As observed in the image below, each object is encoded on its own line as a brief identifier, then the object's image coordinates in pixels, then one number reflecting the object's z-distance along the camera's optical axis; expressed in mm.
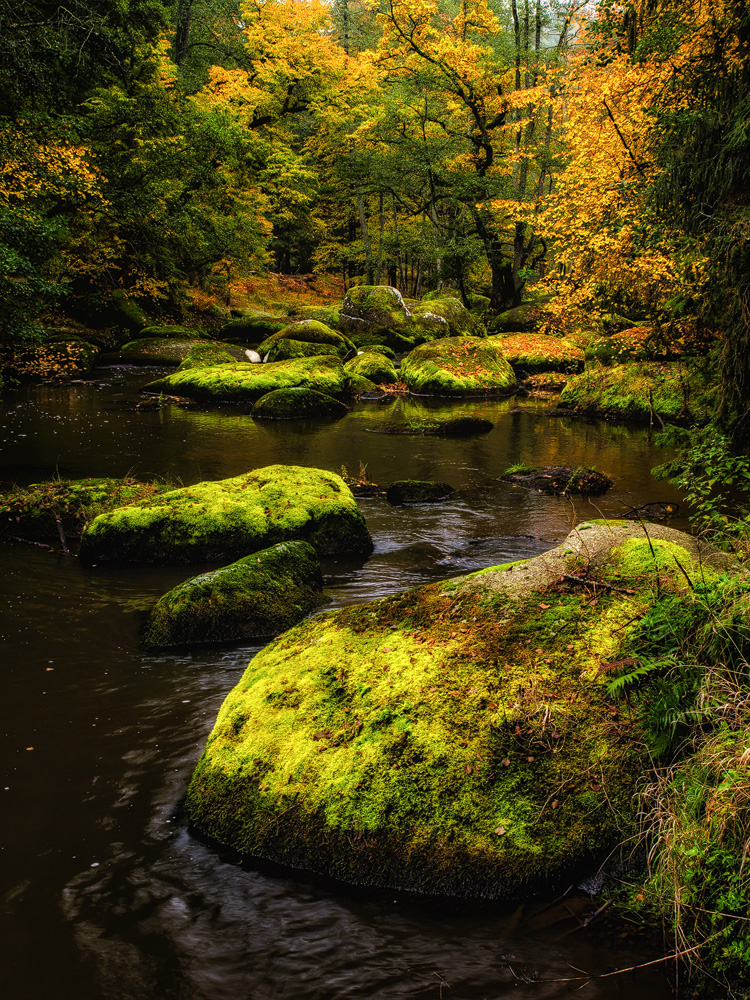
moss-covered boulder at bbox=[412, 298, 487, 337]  26328
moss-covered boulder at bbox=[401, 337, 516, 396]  20672
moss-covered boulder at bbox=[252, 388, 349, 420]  16547
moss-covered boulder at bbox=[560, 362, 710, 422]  14562
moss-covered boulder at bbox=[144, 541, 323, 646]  5371
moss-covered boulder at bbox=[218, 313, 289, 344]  28109
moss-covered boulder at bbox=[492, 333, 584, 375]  23297
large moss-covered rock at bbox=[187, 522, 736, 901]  2771
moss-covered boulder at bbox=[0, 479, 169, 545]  7906
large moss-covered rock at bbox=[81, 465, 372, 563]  7137
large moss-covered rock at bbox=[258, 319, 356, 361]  21984
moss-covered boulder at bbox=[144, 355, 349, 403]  18344
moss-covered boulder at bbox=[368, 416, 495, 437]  14914
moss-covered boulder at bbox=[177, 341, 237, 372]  20422
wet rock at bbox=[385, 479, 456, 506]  9852
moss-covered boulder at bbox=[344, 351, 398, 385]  21688
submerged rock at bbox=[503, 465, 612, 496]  10328
